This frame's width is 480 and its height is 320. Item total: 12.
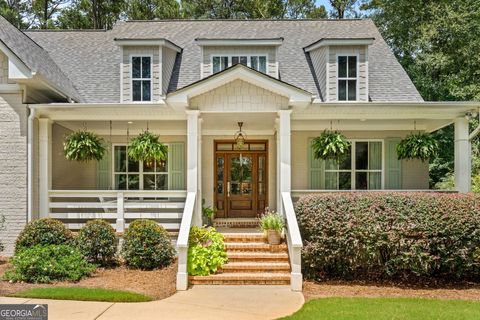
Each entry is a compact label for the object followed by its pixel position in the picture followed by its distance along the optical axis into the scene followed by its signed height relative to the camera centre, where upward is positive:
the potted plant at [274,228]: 8.71 -1.51
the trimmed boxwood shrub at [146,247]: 8.45 -1.86
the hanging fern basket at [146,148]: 9.87 +0.23
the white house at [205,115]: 9.22 +1.01
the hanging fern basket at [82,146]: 9.81 +0.28
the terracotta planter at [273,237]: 8.71 -1.69
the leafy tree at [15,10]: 24.27 +9.01
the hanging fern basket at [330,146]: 9.98 +0.28
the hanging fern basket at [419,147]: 10.10 +0.25
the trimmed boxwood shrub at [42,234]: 8.73 -1.65
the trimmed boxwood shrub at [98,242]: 8.62 -1.79
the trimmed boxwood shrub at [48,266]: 7.57 -2.04
